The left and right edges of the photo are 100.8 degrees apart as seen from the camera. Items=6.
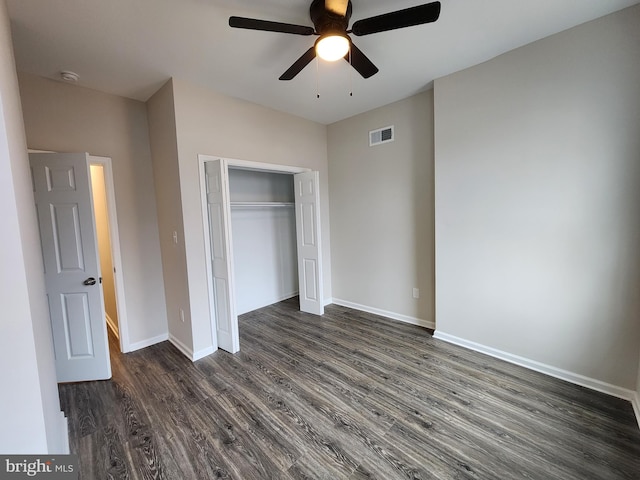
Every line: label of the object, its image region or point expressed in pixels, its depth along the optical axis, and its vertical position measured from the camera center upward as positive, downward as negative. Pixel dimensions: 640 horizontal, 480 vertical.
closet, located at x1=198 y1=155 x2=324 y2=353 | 2.82 -0.24
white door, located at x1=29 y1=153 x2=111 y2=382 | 2.34 -0.33
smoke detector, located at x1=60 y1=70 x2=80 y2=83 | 2.37 +1.40
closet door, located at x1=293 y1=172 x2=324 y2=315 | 3.72 -0.30
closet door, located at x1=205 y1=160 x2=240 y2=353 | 2.74 -0.33
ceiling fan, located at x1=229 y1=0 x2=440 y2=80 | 1.48 +1.14
